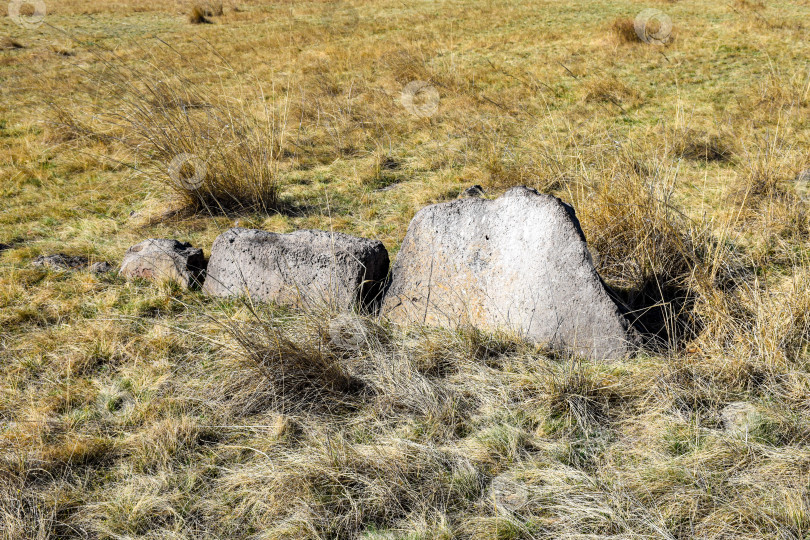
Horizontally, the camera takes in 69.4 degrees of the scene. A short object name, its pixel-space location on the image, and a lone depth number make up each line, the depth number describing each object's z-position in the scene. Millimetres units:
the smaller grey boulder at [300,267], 3045
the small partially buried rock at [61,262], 3738
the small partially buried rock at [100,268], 3670
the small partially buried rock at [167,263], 3469
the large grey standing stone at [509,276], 2688
